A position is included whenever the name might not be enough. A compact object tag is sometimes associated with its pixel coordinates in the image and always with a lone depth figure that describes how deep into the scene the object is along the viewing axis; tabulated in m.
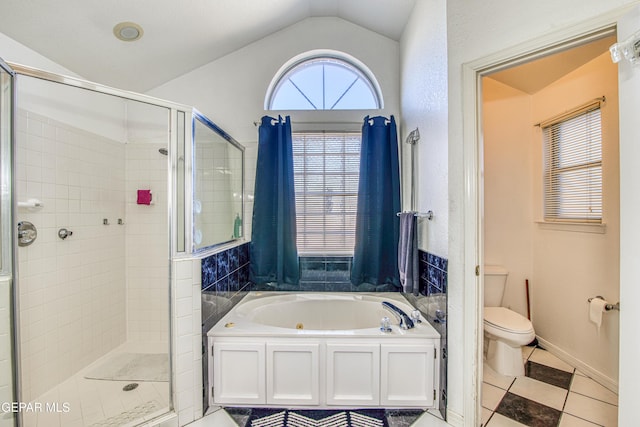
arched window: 2.57
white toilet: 1.85
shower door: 1.17
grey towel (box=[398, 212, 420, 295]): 1.85
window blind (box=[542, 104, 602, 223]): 1.89
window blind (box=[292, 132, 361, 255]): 2.48
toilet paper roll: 1.74
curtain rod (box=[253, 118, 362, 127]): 2.48
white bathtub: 1.57
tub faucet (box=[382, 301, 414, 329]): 1.64
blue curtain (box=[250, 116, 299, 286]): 2.31
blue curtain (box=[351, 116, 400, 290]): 2.26
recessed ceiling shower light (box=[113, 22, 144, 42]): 1.75
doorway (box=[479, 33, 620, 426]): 1.72
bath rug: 1.48
